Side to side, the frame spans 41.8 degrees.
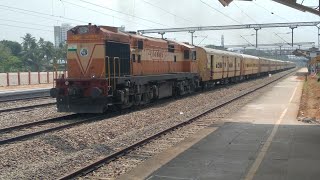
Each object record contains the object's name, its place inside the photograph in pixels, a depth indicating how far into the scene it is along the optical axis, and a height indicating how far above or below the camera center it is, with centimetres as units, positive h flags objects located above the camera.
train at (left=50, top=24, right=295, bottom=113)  1684 -11
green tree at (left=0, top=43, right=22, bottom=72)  6178 +116
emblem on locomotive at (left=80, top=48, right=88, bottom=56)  1775 +73
